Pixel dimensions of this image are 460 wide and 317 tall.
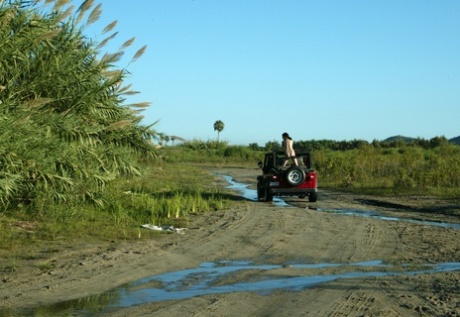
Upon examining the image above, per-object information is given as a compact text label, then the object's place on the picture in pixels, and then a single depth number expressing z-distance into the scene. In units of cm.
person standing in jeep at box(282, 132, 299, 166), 2344
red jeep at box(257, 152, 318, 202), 2242
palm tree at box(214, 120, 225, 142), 9106
